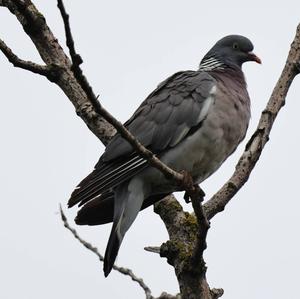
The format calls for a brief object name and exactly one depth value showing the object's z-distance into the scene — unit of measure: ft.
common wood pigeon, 28.89
